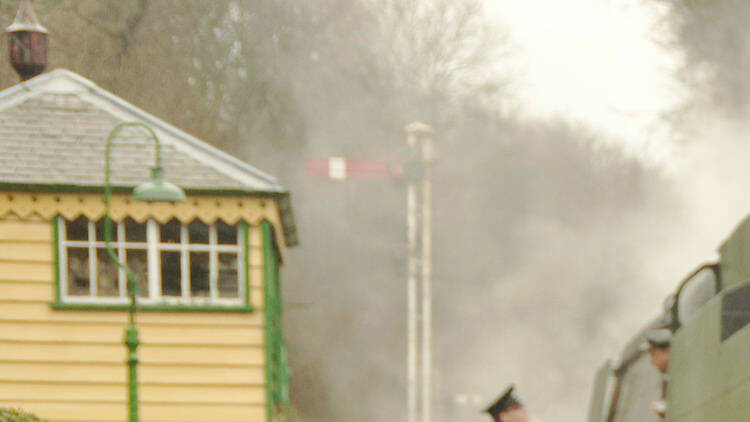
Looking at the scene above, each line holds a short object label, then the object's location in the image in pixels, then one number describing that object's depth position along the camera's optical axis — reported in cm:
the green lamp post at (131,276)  1975
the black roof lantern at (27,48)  3083
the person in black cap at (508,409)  1107
